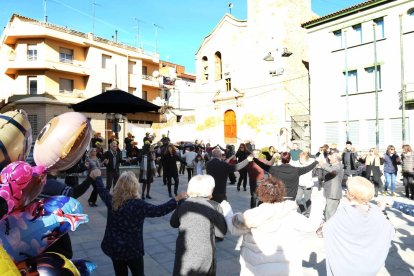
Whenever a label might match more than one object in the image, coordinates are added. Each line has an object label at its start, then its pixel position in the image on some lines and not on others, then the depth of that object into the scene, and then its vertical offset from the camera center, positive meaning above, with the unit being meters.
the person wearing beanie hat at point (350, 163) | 13.44 -0.99
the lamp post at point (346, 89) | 21.67 +3.30
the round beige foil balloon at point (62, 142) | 2.88 +0.01
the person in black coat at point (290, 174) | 6.68 -0.70
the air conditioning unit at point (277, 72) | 26.70 +5.54
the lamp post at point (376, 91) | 19.61 +2.82
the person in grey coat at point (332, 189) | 7.01 -1.06
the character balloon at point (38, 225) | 2.25 -0.59
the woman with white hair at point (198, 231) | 3.08 -0.86
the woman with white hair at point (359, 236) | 2.91 -0.86
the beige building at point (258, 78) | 26.81 +5.49
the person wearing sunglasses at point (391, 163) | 11.74 -0.89
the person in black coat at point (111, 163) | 9.69 -0.62
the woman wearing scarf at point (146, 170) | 10.03 -0.86
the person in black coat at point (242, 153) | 11.72 -0.46
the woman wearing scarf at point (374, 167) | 11.53 -1.00
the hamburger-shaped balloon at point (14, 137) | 2.50 +0.05
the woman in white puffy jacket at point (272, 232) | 2.98 -0.84
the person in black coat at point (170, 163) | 10.20 -0.68
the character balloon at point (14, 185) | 2.12 -0.28
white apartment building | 19.50 +4.23
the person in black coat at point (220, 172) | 6.27 -0.60
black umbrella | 8.66 +1.01
